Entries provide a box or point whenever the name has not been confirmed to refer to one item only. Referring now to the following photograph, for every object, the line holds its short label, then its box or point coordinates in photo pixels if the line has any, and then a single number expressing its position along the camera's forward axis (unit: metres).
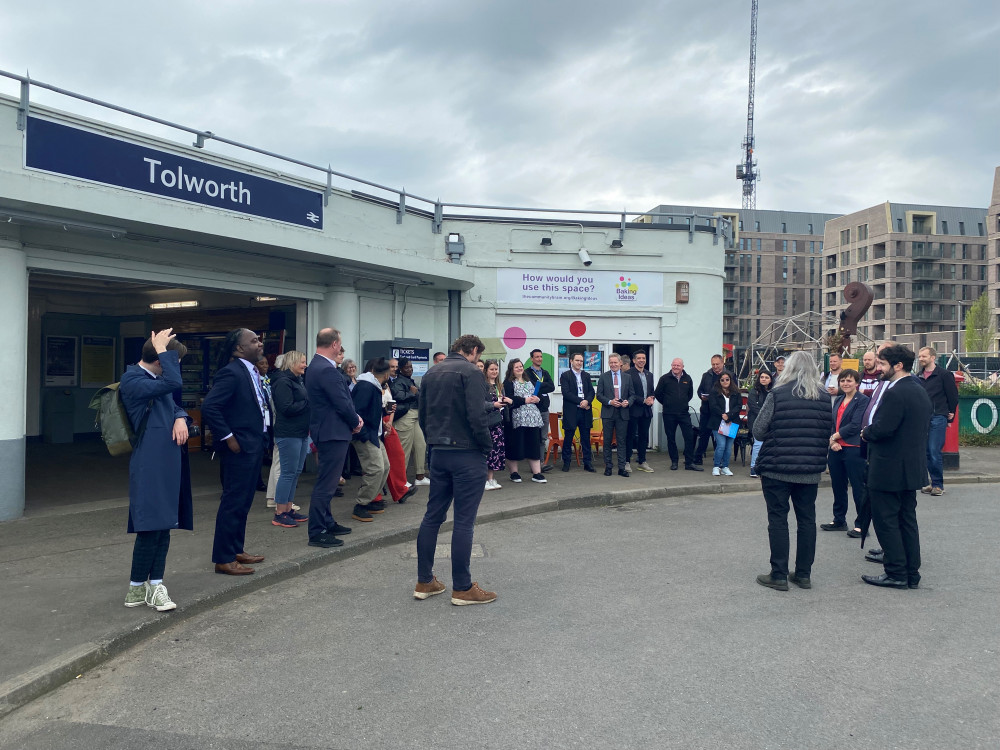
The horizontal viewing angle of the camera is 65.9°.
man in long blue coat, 4.98
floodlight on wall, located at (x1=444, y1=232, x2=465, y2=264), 13.51
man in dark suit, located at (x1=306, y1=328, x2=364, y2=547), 6.96
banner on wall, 14.11
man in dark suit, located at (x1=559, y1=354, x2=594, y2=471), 11.59
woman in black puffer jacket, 5.87
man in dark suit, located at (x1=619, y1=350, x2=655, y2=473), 11.80
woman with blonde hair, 7.60
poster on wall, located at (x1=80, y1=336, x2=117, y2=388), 15.88
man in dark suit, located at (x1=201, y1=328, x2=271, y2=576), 5.87
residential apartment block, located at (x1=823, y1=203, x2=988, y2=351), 91.88
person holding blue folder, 11.73
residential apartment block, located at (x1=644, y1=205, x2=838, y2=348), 116.69
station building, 7.97
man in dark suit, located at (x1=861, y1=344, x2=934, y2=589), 5.99
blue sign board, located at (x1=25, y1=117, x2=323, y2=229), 8.04
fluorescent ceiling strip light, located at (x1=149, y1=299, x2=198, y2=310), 14.31
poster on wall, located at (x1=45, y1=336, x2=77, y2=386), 15.36
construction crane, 111.31
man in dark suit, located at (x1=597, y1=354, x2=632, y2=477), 11.55
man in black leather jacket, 5.48
